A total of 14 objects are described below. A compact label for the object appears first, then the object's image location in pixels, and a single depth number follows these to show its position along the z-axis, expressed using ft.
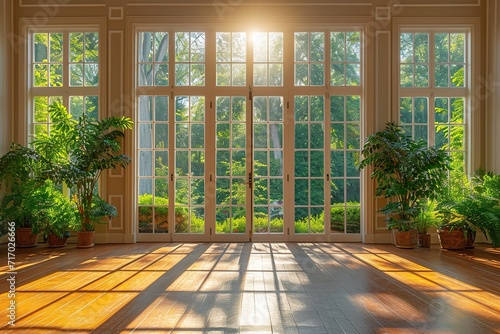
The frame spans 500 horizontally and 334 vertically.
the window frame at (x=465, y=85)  25.16
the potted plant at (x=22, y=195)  22.17
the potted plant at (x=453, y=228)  22.25
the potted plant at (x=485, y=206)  21.21
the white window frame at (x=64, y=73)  25.23
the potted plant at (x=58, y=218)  22.26
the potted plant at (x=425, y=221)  23.32
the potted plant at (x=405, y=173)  22.57
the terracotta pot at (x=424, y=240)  23.57
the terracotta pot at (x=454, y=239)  22.47
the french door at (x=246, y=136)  25.55
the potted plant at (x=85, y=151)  23.11
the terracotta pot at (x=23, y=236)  23.48
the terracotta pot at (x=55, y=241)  23.39
